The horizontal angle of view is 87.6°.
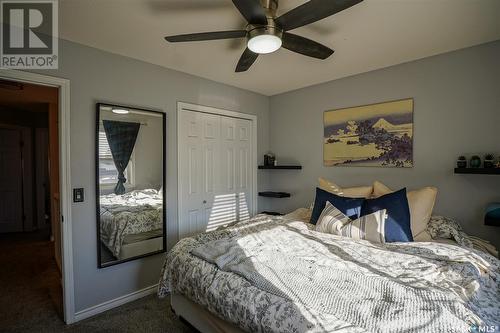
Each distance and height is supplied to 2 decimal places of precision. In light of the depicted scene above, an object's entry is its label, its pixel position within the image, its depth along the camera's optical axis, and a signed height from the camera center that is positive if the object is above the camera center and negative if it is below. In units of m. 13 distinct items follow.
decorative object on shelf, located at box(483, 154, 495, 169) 2.19 +0.00
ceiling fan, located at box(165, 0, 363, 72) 1.40 +0.84
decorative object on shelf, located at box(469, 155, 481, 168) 2.26 -0.01
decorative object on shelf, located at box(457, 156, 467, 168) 2.34 -0.01
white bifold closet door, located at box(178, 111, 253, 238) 3.13 -0.12
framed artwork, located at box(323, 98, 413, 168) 2.78 +0.31
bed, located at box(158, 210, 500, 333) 1.16 -0.67
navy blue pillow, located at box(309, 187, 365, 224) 2.40 -0.41
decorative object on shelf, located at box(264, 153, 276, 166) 3.97 +0.04
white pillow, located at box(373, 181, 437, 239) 2.23 -0.40
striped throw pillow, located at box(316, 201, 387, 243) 2.15 -0.55
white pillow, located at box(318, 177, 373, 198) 2.71 -0.31
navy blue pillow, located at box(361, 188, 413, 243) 2.12 -0.43
